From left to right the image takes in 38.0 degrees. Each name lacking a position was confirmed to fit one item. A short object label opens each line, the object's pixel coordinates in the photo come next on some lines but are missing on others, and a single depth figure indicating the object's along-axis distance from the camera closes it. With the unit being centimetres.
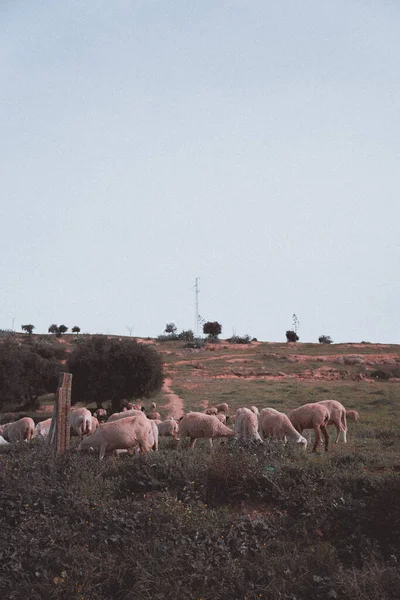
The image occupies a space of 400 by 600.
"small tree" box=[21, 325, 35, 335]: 9931
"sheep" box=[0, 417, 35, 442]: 2119
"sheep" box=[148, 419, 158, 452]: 1575
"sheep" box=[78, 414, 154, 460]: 1492
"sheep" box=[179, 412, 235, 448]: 1648
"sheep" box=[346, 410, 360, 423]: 2433
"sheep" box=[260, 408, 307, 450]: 1695
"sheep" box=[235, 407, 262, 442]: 1714
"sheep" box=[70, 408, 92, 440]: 2045
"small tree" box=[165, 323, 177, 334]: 10094
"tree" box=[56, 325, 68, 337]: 9535
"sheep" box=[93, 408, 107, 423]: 2947
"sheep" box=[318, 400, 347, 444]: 1889
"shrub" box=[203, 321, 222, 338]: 9319
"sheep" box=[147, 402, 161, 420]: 2769
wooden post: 1422
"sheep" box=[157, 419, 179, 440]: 2088
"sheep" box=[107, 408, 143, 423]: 1900
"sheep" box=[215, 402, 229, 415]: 2969
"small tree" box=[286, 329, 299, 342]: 8962
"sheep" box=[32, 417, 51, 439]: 2088
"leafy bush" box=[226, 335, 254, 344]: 8500
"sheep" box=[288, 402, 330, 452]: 1747
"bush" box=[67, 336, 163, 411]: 3653
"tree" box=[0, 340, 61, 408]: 3778
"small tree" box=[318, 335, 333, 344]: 9169
